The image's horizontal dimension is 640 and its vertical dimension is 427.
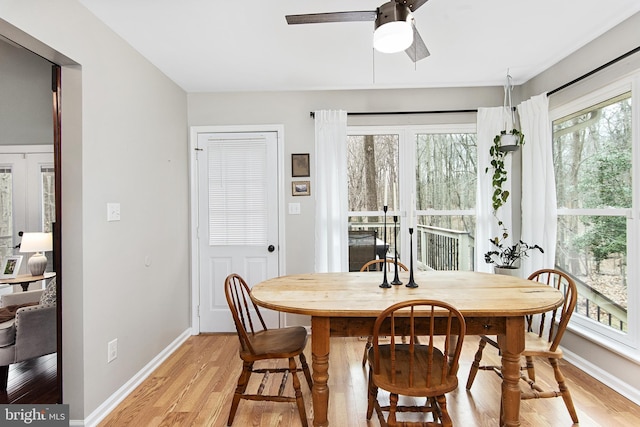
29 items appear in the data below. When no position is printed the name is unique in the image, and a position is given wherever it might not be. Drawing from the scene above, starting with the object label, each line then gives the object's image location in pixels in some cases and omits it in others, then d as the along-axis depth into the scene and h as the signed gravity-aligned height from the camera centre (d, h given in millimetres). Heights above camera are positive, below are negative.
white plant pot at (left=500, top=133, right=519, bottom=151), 3033 +632
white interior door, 3420 -32
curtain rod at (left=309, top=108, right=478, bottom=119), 3328 +1012
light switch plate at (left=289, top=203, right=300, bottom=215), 3400 +46
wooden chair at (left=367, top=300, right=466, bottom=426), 1521 -813
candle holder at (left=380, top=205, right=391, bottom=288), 2082 -458
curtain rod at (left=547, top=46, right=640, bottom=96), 2176 +1029
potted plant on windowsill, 2896 -407
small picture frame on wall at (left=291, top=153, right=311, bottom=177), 3385 +468
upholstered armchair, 2271 -844
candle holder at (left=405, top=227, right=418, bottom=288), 2067 -454
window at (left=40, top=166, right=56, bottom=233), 3094 +169
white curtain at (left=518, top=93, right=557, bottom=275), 2855 +207
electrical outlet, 2158 -907
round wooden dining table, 1671 -500
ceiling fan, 1550 +935
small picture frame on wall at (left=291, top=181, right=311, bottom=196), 3389 +252
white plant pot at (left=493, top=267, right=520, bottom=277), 2885 -532
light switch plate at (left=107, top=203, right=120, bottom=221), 2178 +18
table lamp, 2795 -278
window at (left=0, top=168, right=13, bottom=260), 3070 +1
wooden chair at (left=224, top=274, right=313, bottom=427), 1879 -825
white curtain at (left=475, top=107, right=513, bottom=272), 3232 +244
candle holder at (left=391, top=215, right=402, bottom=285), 2148 -450
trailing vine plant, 3125 +371
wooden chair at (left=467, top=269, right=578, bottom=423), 1871 -833
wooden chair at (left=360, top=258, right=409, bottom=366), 2438 -568
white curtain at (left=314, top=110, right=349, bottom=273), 3273 +260
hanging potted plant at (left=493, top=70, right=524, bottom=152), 3035 +698
